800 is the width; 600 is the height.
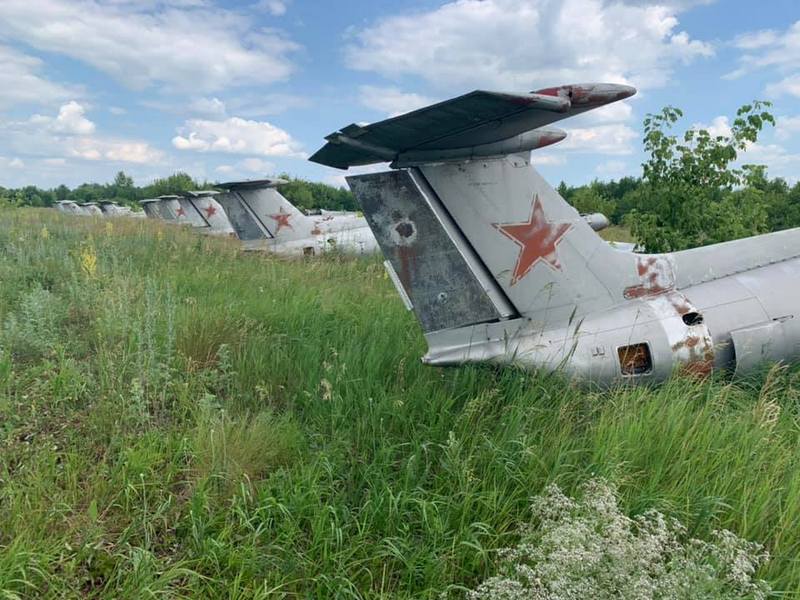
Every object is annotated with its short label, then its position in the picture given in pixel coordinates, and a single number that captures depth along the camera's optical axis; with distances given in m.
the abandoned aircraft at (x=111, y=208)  41.28
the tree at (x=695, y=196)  7.57
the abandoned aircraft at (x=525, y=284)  3.88
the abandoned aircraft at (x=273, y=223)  14.65
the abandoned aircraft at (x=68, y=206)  43.27
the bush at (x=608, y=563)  1.87
